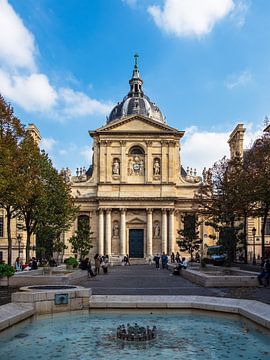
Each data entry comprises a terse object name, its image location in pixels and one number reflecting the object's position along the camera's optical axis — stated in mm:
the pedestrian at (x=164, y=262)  49712
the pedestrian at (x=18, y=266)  37350
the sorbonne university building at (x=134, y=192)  68812
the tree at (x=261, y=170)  35031
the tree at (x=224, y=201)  35938
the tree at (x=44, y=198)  36125
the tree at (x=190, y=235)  55050
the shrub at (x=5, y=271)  23828
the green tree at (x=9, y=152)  27500
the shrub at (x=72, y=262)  39988
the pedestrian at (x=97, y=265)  38388
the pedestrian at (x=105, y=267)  39784
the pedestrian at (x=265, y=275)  25016
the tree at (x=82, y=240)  44594
